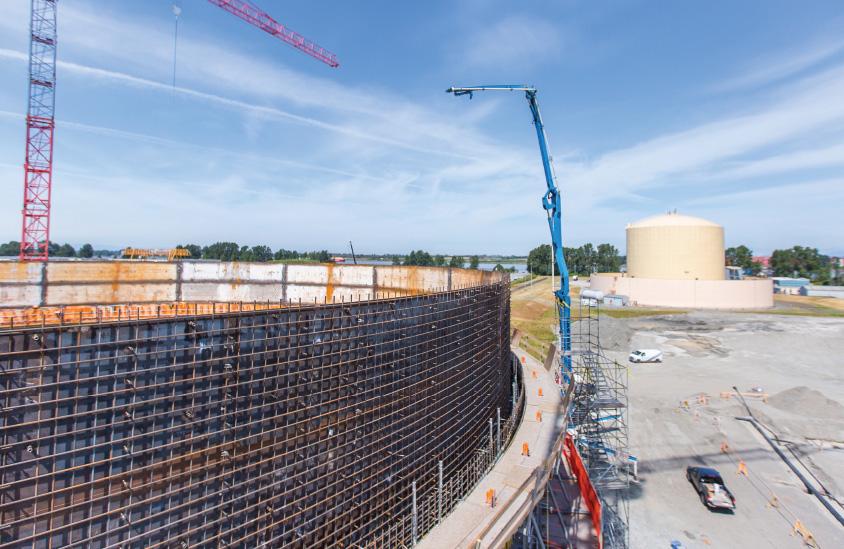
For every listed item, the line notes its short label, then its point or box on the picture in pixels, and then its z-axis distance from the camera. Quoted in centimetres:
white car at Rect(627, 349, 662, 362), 4095
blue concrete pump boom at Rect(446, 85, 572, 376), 3086
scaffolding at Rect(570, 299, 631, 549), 1752
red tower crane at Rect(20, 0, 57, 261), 3422
